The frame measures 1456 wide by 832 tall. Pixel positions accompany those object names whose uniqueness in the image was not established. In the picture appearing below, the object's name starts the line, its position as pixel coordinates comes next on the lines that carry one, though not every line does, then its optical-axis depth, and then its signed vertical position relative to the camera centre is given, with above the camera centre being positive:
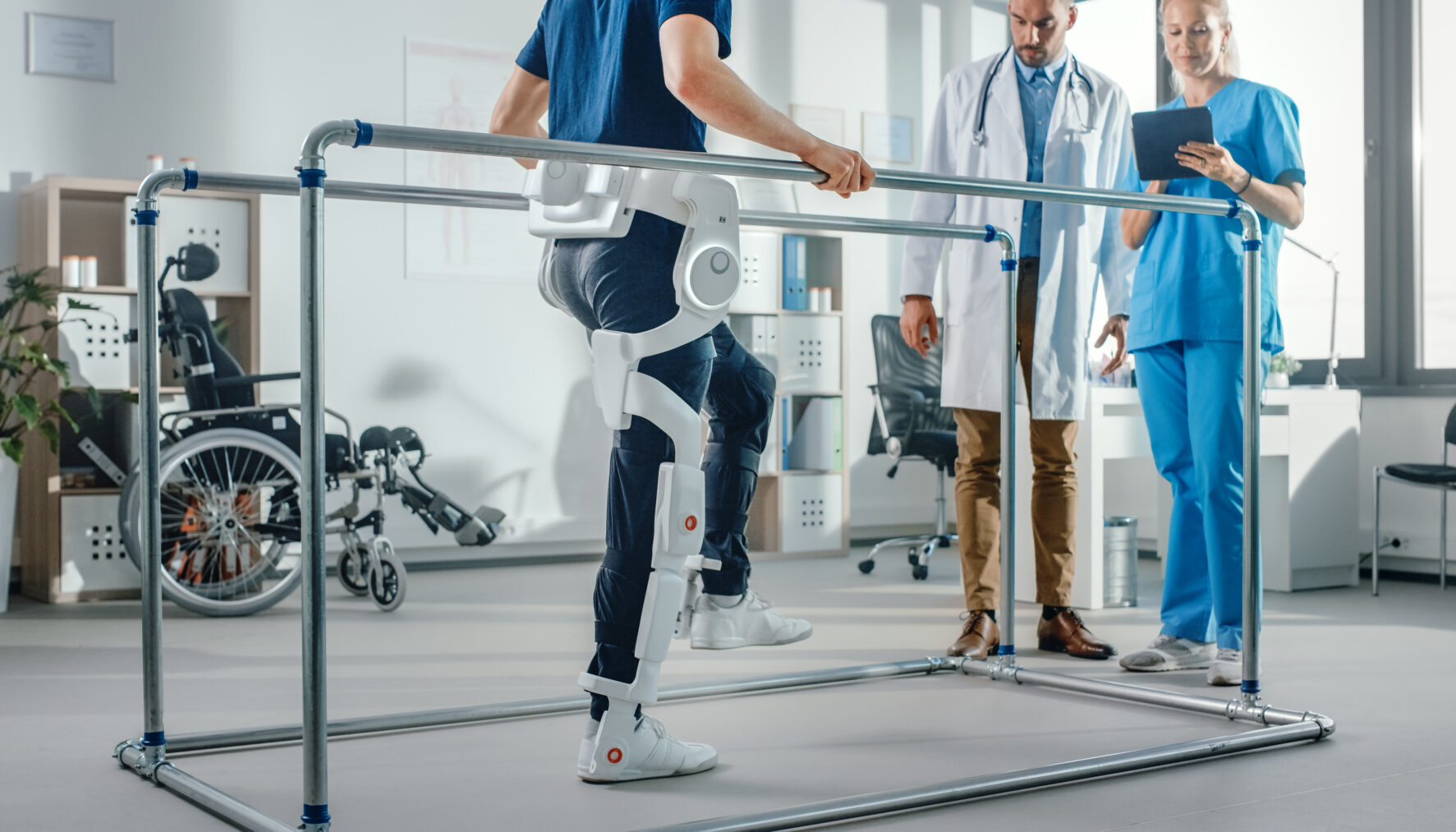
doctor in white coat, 3.01 +0.27
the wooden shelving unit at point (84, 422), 4.07 -0.04
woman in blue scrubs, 2.72 +0.16
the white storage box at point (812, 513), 5.25 -0.39
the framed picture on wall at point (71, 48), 4.30 +1.13
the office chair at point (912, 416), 4.82 -0.03
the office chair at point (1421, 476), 4.14 -0.20
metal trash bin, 3.93 -0.44
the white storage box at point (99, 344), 4.07 +0.19
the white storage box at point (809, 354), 5.26 +0.21
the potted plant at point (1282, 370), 4.53 +0.13
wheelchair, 3.76 -0.23
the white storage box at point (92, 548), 4.07 -0.41
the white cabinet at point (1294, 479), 3.94 -0.21
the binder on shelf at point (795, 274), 5.28 +0.51
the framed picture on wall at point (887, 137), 5.95 +1.17
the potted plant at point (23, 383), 3.76 +0.07
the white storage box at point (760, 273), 5.22 +0.51
